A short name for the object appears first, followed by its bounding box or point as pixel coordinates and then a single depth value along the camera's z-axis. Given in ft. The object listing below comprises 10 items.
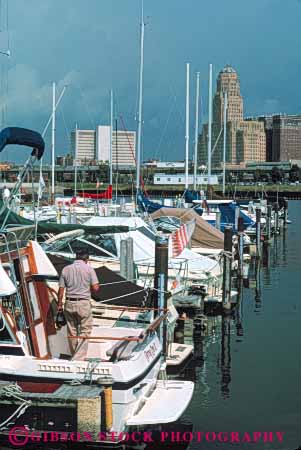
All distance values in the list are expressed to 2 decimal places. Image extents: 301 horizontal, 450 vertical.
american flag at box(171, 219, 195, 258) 83.20
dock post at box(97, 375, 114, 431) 35.35
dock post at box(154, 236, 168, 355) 49.67
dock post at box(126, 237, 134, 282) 68.85
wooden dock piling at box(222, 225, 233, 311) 77.71
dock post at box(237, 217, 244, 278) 104.27
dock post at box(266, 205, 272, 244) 155.33
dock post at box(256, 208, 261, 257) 129.49
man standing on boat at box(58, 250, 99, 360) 41.65
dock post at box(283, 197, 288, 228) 203.00
